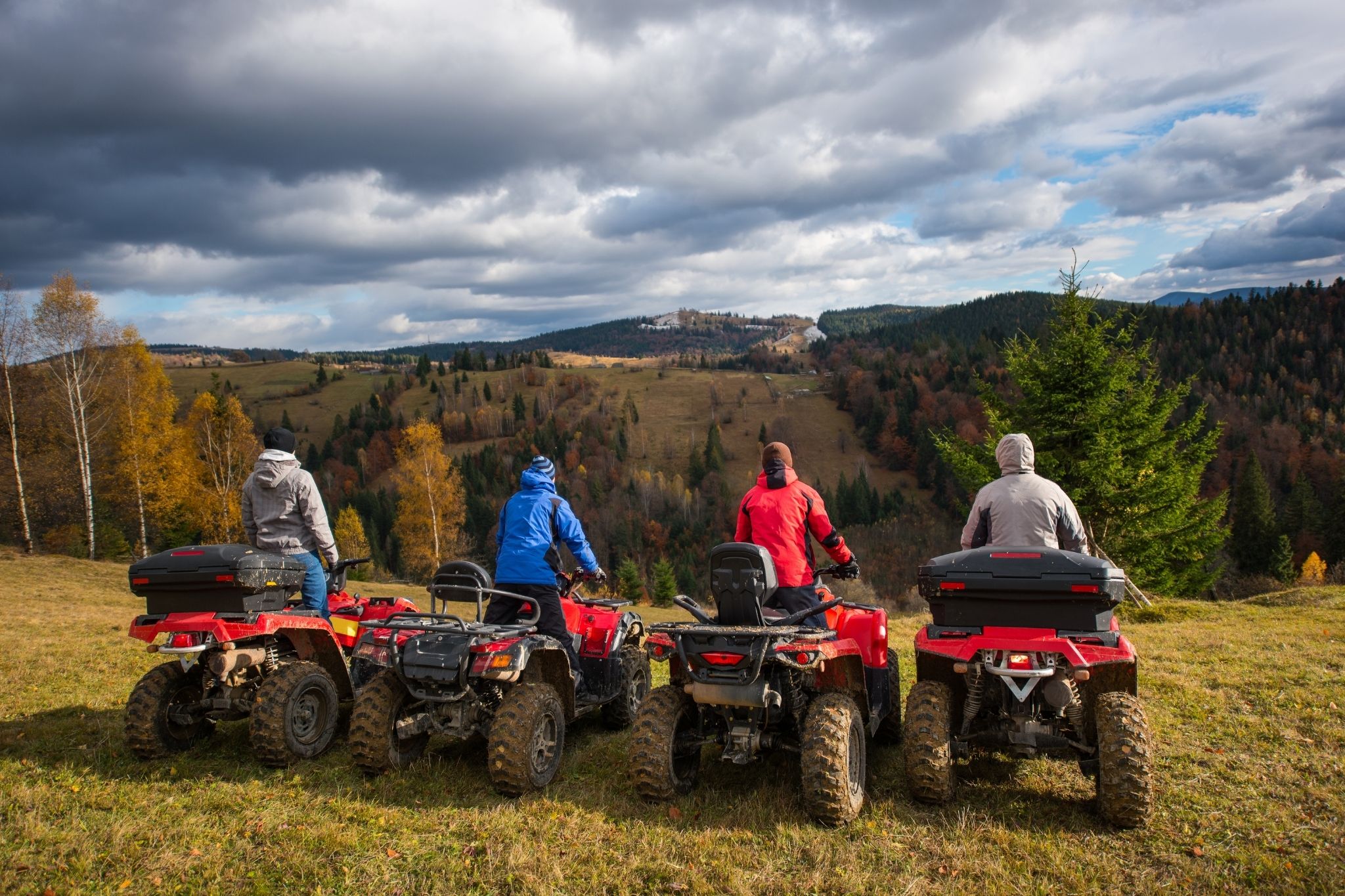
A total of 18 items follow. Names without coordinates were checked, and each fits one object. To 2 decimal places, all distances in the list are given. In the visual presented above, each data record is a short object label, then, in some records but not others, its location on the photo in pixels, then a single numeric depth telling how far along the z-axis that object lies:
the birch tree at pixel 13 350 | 26.33
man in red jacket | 6.02
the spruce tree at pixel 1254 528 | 56.28
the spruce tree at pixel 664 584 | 50.66
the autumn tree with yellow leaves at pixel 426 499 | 39.56
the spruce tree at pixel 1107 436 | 16.77
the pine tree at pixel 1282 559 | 52.50
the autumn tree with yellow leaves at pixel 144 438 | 29.48
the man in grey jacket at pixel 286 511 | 6.93
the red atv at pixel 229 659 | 5.91
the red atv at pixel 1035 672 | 4.61
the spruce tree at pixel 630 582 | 44.88
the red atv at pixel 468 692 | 5.40
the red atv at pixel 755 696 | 4.86
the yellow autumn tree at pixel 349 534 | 46.38
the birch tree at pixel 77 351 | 27.25
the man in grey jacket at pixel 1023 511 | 5.67
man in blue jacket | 6.46
